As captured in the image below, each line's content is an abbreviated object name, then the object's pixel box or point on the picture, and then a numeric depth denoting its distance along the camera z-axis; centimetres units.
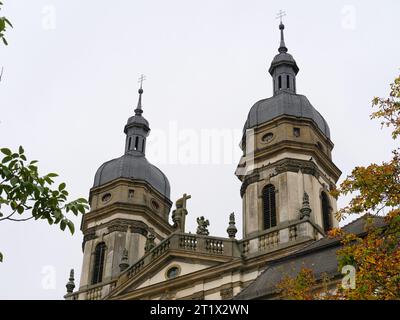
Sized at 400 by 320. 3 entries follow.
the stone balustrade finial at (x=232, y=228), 3406
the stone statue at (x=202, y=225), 3504
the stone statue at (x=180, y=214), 3619
